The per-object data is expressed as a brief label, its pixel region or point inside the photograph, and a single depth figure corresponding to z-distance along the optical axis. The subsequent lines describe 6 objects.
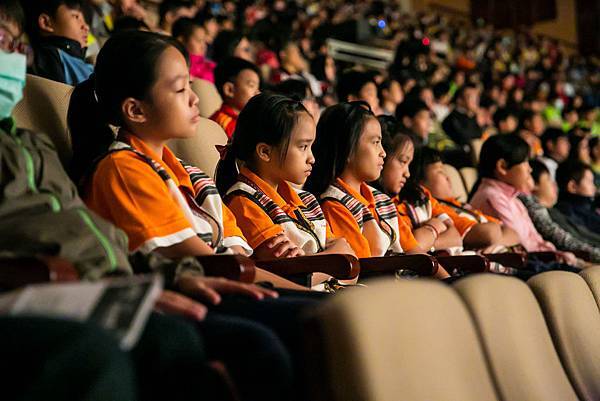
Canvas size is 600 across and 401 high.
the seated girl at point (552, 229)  3.51
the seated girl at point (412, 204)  2.61
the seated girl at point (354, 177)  2.28
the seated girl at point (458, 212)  2.89
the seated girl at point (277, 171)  1.99
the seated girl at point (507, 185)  3.36
